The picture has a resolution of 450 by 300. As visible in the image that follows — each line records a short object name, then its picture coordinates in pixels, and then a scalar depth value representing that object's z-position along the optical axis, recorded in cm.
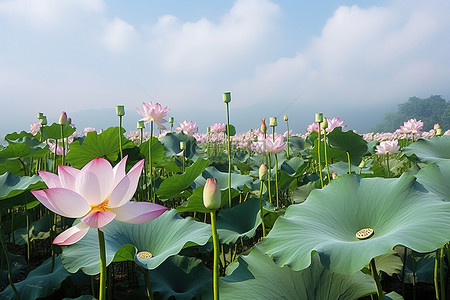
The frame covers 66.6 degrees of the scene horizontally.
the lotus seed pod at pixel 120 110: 209
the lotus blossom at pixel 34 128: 409
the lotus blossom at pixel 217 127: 454
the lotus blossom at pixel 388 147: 308
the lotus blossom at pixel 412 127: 433
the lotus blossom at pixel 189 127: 383
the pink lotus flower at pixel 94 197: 69
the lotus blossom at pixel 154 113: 237
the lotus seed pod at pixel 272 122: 247
